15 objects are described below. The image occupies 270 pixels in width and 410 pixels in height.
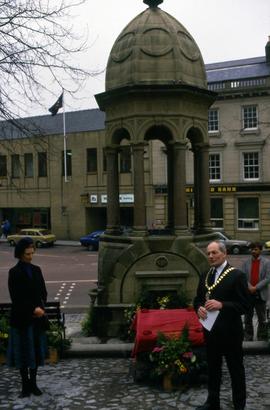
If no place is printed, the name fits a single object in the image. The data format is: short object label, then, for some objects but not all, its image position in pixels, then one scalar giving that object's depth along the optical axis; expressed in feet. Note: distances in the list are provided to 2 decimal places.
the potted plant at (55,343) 26.73
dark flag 107.65
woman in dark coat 21.48
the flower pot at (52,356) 26.71
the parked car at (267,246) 100.86
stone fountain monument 31.68
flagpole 130.52
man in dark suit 18.70
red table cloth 23.52
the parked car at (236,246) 102.32
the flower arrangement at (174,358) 22.44
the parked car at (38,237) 124.26
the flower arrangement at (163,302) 30.31
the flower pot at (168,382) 22.43
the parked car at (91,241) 114.62
